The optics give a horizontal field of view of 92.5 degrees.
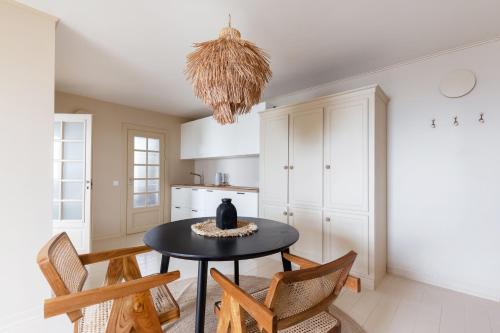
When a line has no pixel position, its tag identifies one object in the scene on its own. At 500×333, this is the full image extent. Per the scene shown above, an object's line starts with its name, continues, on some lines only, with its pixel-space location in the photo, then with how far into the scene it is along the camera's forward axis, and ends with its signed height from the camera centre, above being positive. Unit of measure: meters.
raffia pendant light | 1.41 +0.59
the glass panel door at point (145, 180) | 4.62 -0.25
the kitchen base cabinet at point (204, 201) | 3.59 -0.58
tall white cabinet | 2.49 -0.09
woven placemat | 1.61 -0.44
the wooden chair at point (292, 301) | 0.91 -0.56
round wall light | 2.35 +0.87
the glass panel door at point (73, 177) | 3.38 -0.14
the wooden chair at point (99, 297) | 1.00 -0.57
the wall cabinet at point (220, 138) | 3.80 +0.56
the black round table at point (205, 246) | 1.28 -0.46
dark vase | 1.77 -0.36
